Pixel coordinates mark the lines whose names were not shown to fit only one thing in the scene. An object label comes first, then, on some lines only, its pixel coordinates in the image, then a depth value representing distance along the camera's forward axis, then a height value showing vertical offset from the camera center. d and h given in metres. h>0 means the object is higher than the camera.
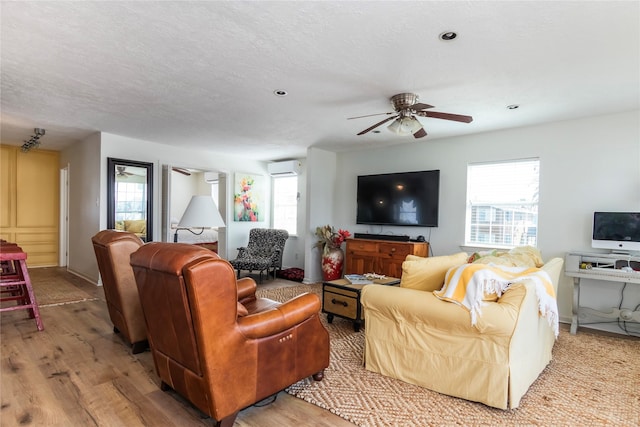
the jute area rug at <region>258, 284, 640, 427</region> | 2.00 -1.23
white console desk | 3.30 -0.58
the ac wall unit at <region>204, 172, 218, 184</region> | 9.08 +0.73
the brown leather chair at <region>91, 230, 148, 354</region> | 2.79 -0.66
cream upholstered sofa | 2.00 -0.83
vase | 5.67 -0.94
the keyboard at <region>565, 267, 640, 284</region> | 3.22 -0.61
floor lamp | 3.53 -0.11
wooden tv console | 4.96 -0.72
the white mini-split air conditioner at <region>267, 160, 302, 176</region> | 6.84 +0.78
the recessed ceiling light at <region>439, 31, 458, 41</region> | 2.17 +1.12
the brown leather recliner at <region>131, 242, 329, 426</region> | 1.66 -0.70
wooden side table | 3.40 -0.96
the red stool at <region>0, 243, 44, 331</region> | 3.31 -0.84
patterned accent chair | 5.84 -0.87
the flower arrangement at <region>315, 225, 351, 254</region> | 5.71 -0.52
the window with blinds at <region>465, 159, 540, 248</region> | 4.32 +0.09
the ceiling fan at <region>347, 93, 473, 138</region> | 3.19 +0.91
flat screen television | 5.07 +0.16
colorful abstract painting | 6.92 +0.16
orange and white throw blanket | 2.05 -0.47
